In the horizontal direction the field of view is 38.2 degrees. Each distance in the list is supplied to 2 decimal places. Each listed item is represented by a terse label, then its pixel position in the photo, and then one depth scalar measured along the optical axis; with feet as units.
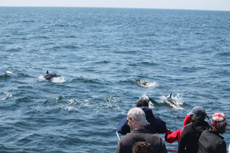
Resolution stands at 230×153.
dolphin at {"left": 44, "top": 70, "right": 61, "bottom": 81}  90.08
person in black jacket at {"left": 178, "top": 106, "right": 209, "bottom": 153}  22.40
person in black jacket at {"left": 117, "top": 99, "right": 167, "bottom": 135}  23.13
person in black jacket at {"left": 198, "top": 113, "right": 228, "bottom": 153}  20.10
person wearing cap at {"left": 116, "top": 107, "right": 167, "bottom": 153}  19.24
